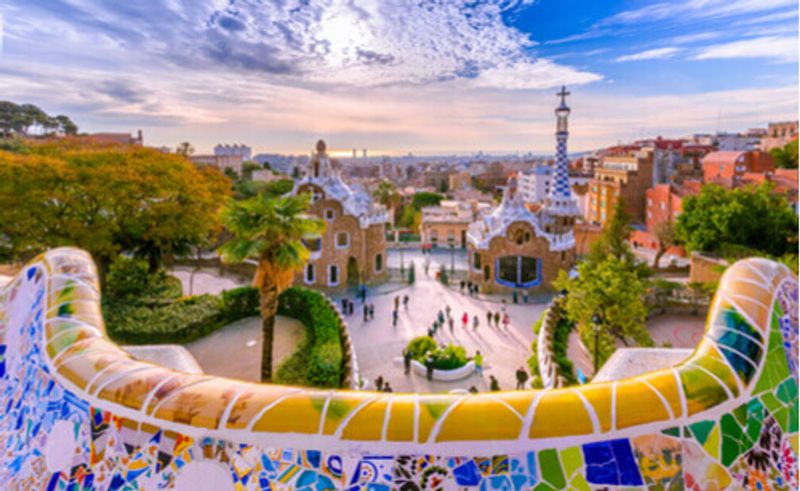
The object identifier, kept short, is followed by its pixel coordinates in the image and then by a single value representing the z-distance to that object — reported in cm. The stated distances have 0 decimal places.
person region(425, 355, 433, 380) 1586
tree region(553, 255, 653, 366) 1583
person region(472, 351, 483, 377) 1649
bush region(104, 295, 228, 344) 1697
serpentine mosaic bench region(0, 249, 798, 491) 317
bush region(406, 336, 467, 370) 1599
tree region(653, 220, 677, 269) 3219
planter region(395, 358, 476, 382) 1570
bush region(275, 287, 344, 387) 1341
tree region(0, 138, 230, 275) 1894
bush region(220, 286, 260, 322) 1978
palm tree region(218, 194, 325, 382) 1273
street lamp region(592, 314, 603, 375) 1275
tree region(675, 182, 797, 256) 2605
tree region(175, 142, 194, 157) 5711
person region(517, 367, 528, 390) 1455
